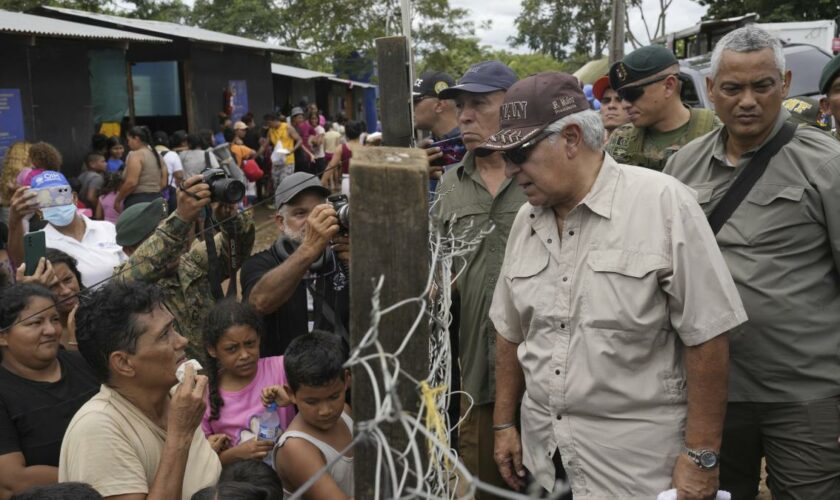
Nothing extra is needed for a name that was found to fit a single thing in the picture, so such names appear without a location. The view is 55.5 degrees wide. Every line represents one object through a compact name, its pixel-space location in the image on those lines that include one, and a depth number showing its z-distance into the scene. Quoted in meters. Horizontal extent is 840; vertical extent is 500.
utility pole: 16.03
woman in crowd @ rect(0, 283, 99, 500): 2.69
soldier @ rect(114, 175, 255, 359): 3.45
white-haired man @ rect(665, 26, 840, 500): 2.50
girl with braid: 3.13
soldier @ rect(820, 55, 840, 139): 3.12
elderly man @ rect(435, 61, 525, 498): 3.10
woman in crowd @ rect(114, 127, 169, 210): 8.30
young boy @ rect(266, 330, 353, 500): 2.74
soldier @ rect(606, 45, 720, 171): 3.71
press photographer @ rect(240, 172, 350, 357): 3.20
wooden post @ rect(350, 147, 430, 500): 1.52
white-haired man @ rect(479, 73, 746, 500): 2.18
